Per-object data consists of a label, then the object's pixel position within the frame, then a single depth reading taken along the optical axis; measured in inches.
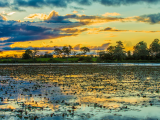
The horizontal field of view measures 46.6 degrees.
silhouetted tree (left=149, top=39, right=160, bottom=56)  6422.2
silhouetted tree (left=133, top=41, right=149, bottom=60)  6210.6
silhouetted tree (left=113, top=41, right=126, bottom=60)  6589.1
